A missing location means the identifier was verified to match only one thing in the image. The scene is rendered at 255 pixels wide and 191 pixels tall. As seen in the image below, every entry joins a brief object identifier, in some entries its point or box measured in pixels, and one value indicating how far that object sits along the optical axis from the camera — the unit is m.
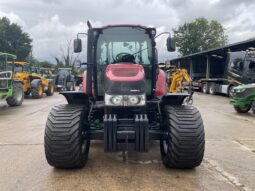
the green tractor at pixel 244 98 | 7.50
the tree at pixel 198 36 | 31.76
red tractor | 2.88
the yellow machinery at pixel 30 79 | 11.82
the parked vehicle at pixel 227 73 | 11.78
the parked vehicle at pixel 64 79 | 16.07
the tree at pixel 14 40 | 29.71
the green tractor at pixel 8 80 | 8.24
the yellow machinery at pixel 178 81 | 10.56
